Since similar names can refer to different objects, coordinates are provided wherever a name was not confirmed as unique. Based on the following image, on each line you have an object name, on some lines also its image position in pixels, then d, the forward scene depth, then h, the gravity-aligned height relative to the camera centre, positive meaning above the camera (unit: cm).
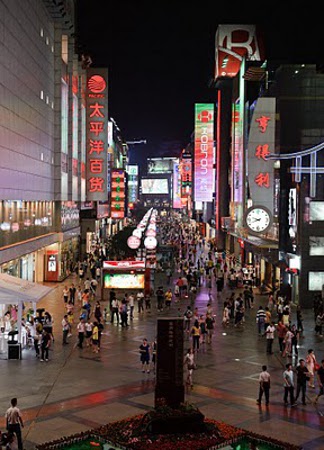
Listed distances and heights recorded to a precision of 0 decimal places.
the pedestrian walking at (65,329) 2708 -465
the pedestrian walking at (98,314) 3056 -465
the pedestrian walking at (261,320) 2970 -465
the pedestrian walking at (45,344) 2386 -463
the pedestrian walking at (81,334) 2648 -472
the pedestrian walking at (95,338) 2554 -472
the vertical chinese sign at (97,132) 6272 +645
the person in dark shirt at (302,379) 1922 -458
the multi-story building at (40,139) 3450 +403
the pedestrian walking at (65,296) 3789 -477
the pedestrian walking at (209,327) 2805 -469
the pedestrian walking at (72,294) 3747 -461
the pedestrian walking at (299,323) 3016 -481
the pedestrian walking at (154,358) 2277 -480
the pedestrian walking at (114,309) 3278 -469
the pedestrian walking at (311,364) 2086 -453
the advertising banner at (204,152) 8756 +661
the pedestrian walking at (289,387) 1889 -470
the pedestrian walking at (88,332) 2679 -474
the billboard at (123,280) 3991 -412
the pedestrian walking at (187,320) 3044 -481
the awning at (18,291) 2623 -327
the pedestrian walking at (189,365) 2081 -466
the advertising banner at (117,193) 9938 +176
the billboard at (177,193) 18910 +362
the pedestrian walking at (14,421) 1501 -451
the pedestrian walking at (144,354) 2244 -459
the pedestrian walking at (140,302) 3641 -489
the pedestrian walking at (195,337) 2622 -474
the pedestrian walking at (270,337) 2556 -459
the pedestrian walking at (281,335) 2606 -462
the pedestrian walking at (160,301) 3628 -475
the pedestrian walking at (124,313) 3152 -471
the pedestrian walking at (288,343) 2484 -469
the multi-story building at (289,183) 3944 +146
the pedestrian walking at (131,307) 3347 -472
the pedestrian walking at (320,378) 1922 -457
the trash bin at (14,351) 2444 -495
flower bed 1516 -499
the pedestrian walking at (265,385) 1894 -466
